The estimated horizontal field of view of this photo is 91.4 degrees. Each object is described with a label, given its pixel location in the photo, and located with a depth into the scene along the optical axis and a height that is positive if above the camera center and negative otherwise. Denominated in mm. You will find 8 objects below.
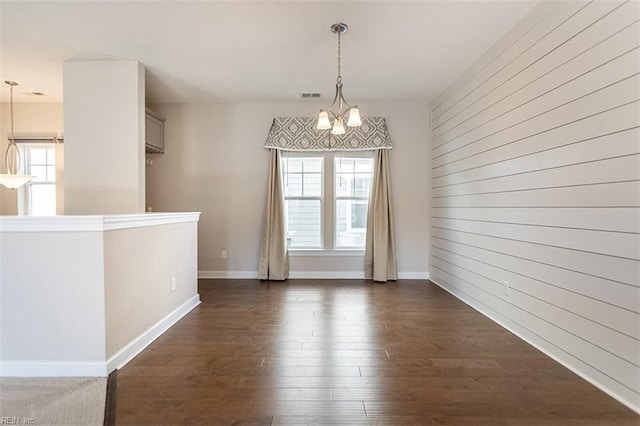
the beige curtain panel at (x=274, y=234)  4673 -391
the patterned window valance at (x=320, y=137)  4695 +1075
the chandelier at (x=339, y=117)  2607 +780
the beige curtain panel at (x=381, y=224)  4645 -234
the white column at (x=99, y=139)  3422 +758
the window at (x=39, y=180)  4688 +416
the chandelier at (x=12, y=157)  4605 +753
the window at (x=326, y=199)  4840 +145
